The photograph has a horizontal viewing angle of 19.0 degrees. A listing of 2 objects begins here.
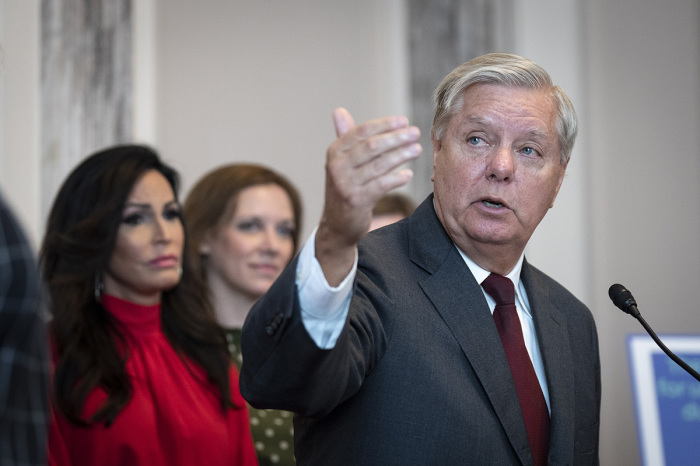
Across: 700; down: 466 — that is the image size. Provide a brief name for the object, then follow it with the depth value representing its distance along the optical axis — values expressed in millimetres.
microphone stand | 2390
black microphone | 2429
